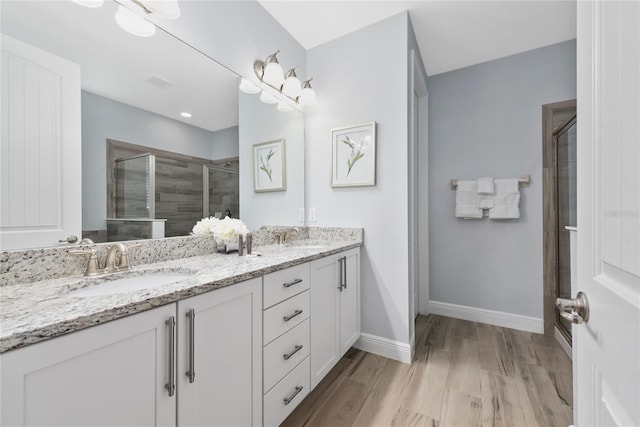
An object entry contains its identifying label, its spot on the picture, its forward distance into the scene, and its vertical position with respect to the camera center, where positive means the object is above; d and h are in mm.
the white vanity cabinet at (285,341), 1182 -616
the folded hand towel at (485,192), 2502 +176
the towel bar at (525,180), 2426 +278
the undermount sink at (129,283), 952 -272
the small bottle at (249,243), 1605 -179
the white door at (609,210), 375 +1
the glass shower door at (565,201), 2110 +81
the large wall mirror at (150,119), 1057 +494
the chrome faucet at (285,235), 2113 -176
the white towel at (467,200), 2594 +110
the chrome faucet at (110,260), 1025 -185
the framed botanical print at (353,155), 2100 +457
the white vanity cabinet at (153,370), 568 -415
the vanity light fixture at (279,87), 1929 +971
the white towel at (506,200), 2439 +103
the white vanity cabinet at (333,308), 1547 -626
